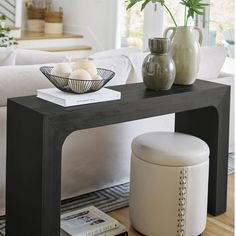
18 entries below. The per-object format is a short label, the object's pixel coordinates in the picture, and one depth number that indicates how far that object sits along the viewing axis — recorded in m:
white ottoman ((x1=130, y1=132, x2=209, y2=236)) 3.40
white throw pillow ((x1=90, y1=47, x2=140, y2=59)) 4.72
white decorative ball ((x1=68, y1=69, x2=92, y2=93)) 3.15
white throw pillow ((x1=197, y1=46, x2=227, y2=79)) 4.66
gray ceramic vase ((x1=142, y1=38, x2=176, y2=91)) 3.51
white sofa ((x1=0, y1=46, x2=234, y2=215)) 3.61
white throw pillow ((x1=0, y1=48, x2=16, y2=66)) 4.17
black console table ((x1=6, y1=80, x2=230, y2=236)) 2.97
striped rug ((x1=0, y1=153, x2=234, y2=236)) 4.03
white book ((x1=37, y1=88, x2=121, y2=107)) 3.09
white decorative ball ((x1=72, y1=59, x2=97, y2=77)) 3.28
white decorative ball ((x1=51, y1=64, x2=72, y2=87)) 3.19
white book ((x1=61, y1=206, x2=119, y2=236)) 3.37
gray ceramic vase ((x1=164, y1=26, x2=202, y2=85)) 3.72
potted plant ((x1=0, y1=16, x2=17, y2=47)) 6.96
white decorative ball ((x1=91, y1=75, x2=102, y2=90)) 3.22
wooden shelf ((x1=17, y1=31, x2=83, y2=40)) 9.12
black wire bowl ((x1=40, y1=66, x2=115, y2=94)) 3.15
